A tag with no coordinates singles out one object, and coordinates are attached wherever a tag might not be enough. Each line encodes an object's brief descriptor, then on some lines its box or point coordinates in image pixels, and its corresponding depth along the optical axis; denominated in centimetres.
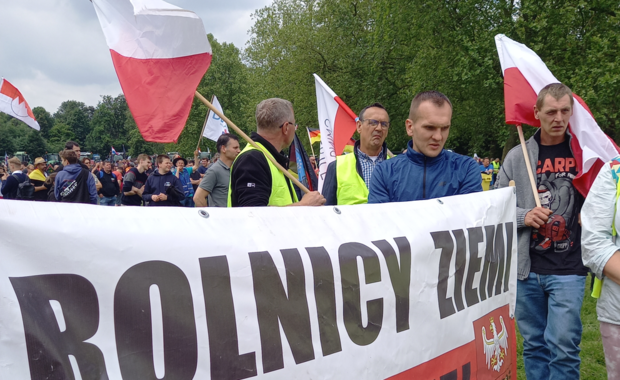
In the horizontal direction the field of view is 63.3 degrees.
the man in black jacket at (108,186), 1259
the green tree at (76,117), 12850
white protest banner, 148
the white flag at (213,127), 1205
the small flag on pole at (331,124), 618
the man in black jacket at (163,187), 913
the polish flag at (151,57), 289
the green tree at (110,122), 12250
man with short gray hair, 307
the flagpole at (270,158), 309
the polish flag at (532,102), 330
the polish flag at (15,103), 994
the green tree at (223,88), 4666
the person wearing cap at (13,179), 1186
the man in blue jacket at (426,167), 285
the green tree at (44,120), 11450
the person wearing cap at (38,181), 1234
